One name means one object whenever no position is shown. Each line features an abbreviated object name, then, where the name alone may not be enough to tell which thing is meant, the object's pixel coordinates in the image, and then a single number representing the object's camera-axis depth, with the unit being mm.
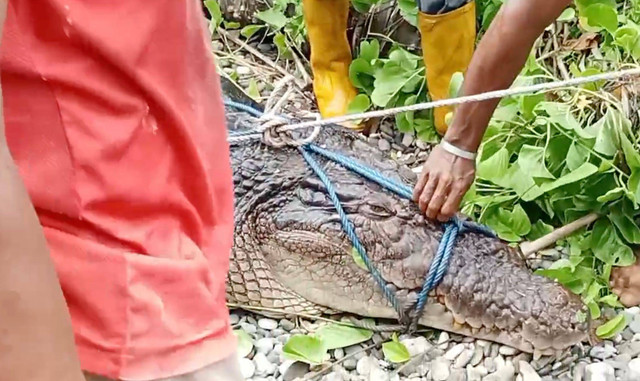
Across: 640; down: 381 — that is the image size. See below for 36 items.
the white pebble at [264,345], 1745
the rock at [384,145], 2240
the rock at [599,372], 1607
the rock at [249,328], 1803
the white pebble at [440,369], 1647
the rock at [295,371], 1680
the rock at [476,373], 1641
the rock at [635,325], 1703
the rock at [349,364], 1696
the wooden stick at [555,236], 1856
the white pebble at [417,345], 1695
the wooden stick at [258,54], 2536
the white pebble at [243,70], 2586
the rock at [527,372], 1626
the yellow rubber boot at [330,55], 2299
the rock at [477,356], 1675
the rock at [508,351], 1687
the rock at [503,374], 1632
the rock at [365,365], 1677
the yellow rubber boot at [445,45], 2059
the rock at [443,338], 1724
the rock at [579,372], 1628
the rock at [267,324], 1815
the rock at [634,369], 1600
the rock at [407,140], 2268
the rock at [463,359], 1668
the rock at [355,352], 1719
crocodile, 1687
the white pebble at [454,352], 1683
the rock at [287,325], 1804
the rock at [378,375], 1655
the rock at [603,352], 1661
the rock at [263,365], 1694
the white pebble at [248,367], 1688
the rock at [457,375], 1642
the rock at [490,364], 1657
